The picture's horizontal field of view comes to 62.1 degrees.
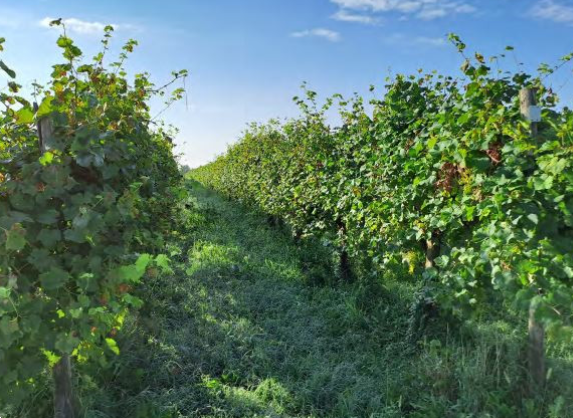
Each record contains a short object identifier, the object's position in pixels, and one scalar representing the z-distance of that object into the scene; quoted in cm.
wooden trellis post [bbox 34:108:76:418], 323
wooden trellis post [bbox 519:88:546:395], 370
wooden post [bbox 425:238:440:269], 505
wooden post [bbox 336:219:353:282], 706
